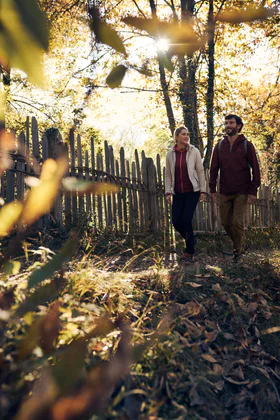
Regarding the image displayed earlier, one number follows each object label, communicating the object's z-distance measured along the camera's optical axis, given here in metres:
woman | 5.68
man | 5.72
